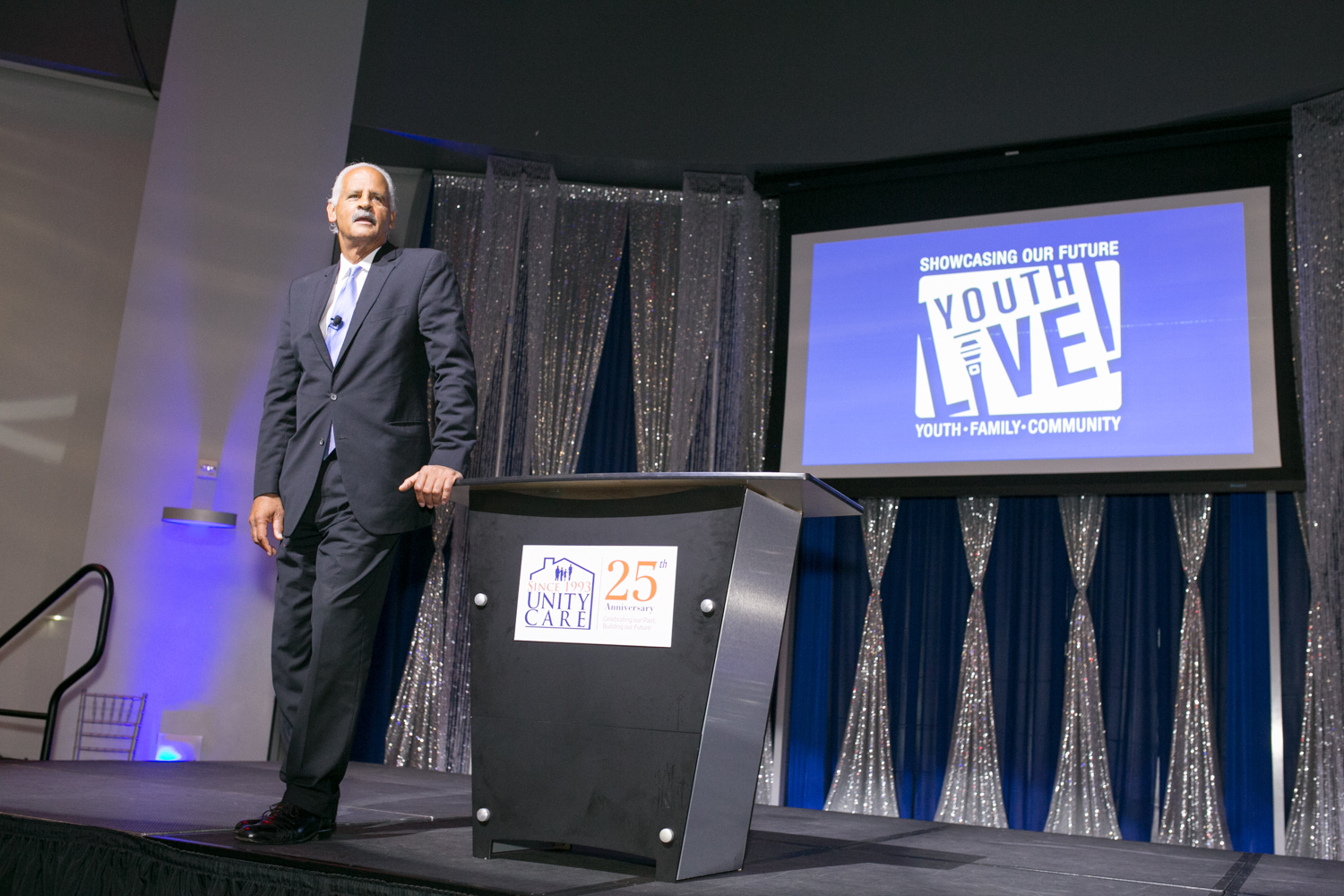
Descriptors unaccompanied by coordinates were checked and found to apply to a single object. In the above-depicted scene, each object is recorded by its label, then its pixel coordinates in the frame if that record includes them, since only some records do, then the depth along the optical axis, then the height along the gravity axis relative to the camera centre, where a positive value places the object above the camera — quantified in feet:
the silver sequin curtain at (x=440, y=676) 17.42 -0.31
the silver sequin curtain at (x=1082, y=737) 14.71 -0.52
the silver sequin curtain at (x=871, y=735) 15.97 -0.73
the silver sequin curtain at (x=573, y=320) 18.44 +5.91
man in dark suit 6.57 +1.23
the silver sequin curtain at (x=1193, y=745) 14.16 -0.51
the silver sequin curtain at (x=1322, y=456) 13.66 +3.32
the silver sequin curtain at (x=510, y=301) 18.24 +6.03
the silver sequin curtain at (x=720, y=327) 17.67 +5.68
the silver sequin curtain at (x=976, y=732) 15.31 -0.57
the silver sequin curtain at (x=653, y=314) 18.31 +6.05
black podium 5.85 +0.08
